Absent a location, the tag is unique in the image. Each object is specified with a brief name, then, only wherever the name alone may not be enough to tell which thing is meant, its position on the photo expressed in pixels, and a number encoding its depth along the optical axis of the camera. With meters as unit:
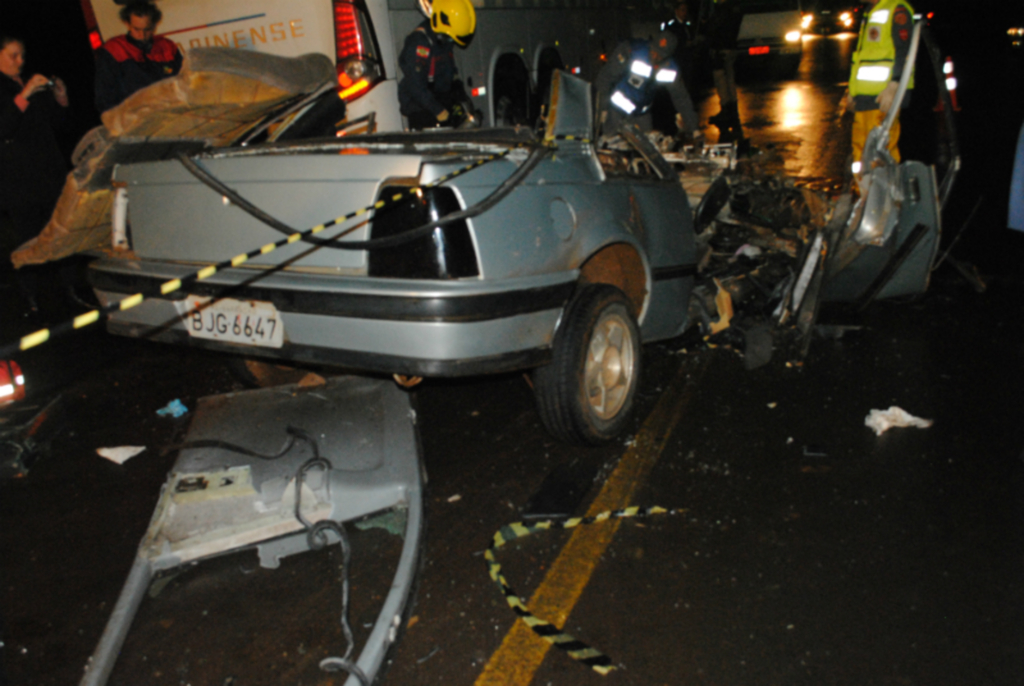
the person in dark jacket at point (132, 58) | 5.30
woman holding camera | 5.20
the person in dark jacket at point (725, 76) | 11.12
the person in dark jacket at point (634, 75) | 6.95
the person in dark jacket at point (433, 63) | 5.75
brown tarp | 3.08
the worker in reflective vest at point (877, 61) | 6.72
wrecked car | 2.56
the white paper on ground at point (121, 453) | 3.57
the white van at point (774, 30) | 17.53
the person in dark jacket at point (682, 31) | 10.17
